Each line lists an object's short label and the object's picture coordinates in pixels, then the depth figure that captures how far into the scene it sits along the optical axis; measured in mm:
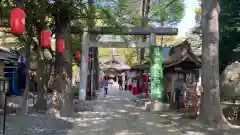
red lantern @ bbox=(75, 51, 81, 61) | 13347
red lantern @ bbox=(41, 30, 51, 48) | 7562
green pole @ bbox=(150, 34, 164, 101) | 10377
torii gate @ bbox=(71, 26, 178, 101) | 10486
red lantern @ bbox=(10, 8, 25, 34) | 5567
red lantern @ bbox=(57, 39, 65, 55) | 8162
